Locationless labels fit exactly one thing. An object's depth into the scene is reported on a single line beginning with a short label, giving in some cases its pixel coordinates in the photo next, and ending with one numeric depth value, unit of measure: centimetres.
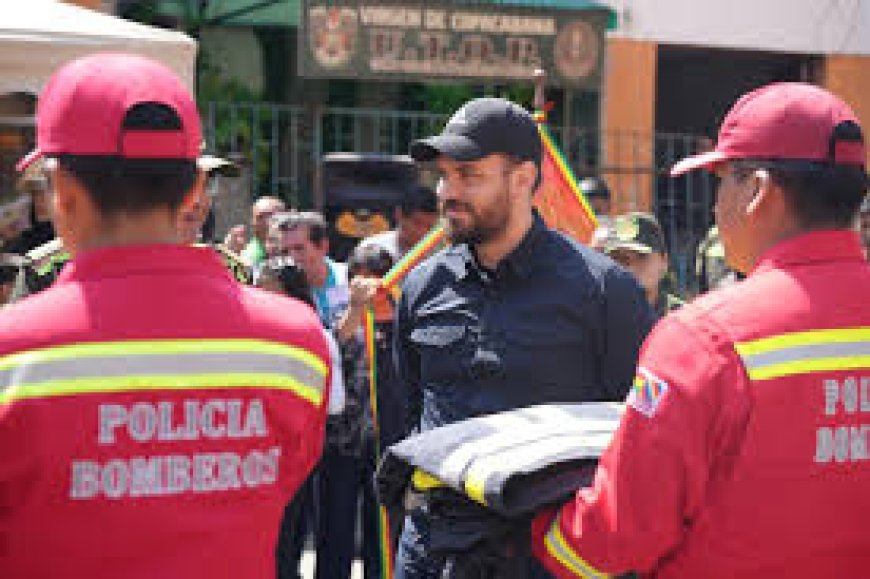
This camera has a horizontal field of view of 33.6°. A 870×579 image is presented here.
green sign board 1173
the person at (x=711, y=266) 802
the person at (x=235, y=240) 807
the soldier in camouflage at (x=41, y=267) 506
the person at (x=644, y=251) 589
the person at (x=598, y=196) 923
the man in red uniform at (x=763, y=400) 249
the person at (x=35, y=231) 739
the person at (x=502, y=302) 382
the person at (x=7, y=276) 568
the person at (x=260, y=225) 884
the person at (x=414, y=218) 830
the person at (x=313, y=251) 729
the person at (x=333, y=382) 637
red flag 650
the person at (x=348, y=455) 654
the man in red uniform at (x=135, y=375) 228
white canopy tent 680
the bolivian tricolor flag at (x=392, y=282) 614
